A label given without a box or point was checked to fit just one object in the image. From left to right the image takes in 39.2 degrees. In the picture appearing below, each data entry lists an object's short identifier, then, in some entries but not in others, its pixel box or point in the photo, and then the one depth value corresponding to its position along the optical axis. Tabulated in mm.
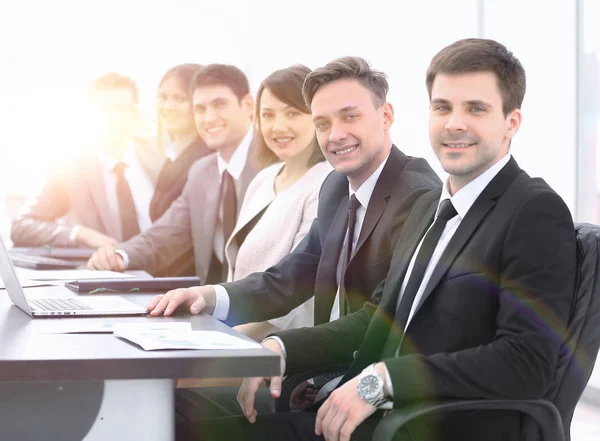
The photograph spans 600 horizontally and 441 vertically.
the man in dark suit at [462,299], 1688
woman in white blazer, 3377
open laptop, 2068
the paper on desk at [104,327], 1787
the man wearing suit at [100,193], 5321
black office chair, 1685
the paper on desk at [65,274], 3189
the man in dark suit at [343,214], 2400
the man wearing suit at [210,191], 4746
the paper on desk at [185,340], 1562
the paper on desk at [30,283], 2877
